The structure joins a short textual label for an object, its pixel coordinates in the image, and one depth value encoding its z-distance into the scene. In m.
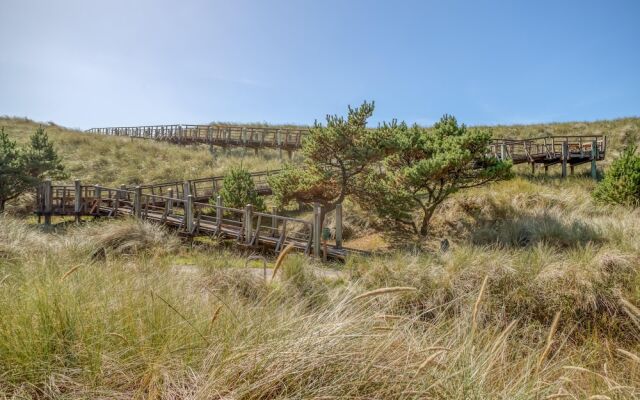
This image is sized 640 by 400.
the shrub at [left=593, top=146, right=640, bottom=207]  11.98
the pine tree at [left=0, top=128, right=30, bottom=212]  13.71
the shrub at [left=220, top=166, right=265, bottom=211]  14.91
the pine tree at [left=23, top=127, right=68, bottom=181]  16.23
